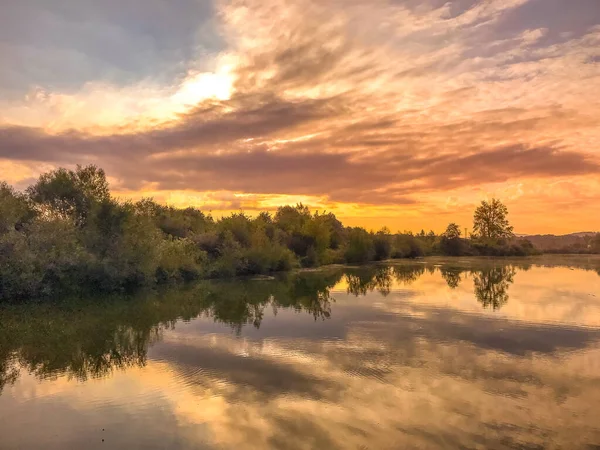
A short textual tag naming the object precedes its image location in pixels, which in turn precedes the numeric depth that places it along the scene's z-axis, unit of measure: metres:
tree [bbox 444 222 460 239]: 94.25
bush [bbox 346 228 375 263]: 68.19
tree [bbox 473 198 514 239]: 100.12
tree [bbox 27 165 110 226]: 37.53
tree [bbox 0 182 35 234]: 27.39
